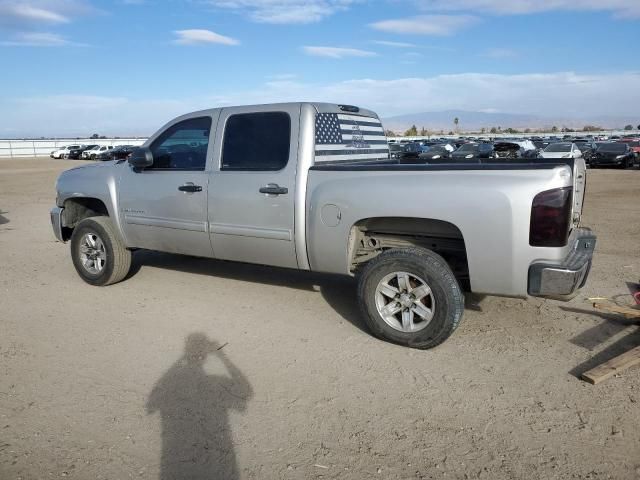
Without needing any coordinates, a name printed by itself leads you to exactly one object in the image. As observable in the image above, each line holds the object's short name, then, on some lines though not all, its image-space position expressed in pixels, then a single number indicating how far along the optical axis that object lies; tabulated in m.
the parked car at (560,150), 26.34
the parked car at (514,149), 29.75
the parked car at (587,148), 32.74
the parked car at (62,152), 54.50
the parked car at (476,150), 30.92
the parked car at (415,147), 41.08
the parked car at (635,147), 31.39
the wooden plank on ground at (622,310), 4.52
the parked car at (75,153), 54.00
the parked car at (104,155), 45.51
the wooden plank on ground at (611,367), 3.72
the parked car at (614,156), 30.69
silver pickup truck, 3.82
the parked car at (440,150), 33.55
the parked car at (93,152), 52.38
